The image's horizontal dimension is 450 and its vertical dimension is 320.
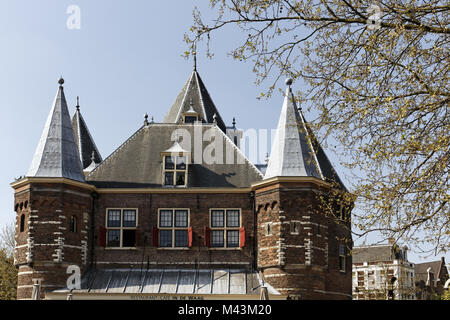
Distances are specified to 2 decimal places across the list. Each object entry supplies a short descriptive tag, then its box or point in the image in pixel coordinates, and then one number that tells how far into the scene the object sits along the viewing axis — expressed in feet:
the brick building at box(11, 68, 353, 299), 97.76
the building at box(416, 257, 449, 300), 235.71
